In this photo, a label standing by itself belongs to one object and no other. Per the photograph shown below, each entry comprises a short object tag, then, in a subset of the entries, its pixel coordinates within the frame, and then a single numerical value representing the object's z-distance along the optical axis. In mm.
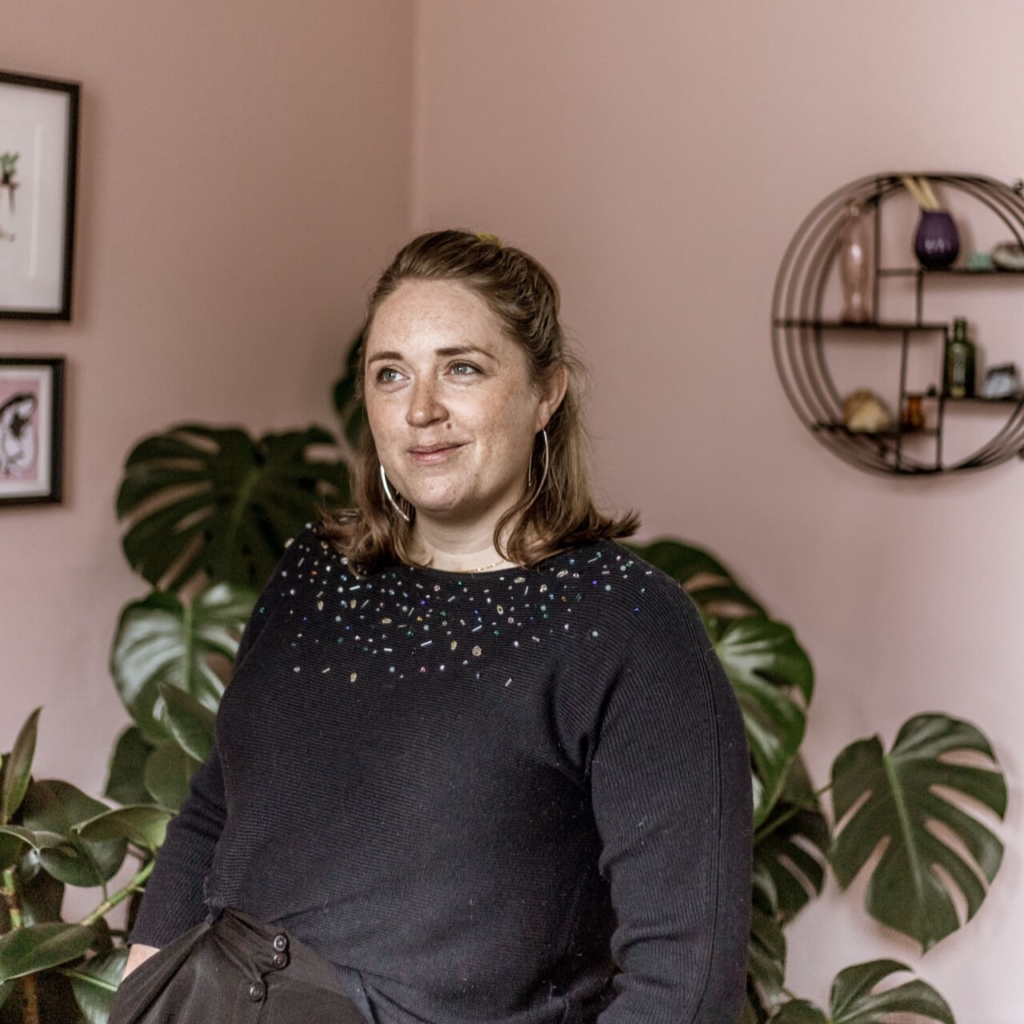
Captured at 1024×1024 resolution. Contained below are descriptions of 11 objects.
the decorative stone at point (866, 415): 2428
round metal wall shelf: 2307
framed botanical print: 2391
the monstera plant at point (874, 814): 2137
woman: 1253
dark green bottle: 2316
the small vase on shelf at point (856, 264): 2430
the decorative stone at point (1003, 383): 2262
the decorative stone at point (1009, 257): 2236
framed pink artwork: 2439
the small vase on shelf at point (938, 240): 2287
